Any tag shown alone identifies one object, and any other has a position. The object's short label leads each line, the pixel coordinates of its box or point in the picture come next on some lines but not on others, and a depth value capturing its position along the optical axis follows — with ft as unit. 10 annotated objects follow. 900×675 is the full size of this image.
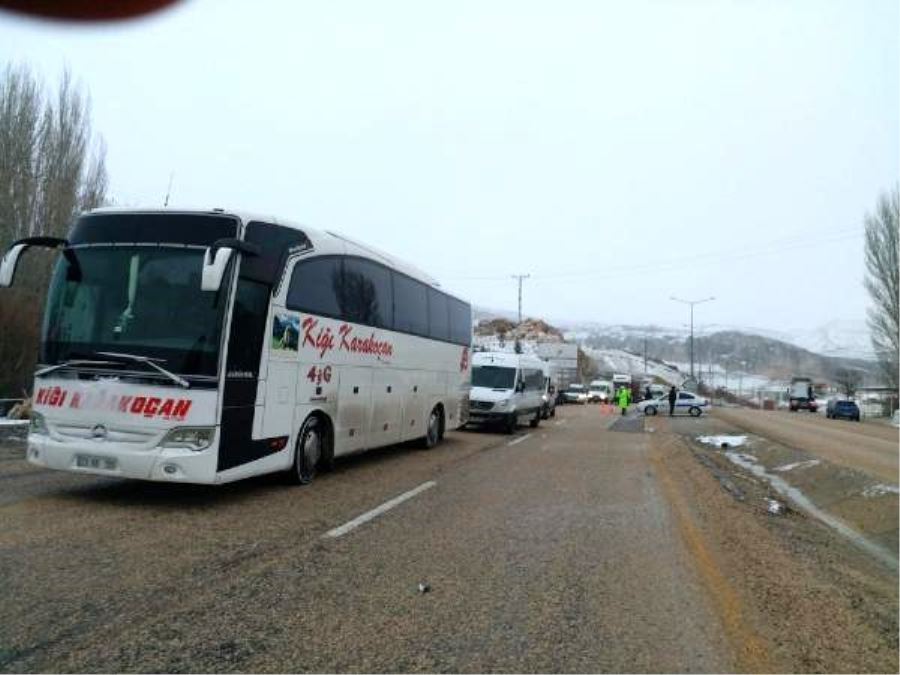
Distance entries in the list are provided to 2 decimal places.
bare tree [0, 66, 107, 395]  81.35
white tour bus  26.21
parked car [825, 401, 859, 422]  174.09
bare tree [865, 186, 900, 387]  163.32
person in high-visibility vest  137.00
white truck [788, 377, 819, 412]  239.09
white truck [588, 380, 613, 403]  236.84
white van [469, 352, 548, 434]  76.54
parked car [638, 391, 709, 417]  151.33
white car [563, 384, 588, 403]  222.48
